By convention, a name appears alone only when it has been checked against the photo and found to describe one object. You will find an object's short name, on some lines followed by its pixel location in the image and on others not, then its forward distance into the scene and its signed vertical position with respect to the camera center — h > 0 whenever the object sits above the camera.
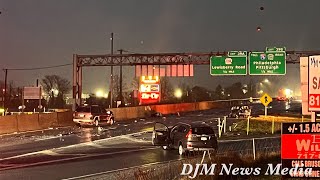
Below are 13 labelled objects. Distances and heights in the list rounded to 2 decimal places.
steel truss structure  54.25 +3.86
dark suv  22.38 -2.11
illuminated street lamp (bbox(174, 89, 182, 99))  127.41 +0.27
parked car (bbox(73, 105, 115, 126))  45.41 -2.06
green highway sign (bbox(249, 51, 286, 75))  48.45 +3.21
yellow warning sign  35.53 -0.36
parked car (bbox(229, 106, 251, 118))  57.50 -2.15
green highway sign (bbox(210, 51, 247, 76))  49.66 +3.17
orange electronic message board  73.00 +0.61
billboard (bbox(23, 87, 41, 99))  51.53 +0.17
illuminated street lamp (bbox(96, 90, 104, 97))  111.76 +0.18
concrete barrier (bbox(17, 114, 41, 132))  39.91 -2.43
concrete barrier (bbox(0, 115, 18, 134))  37.75 -2.46
